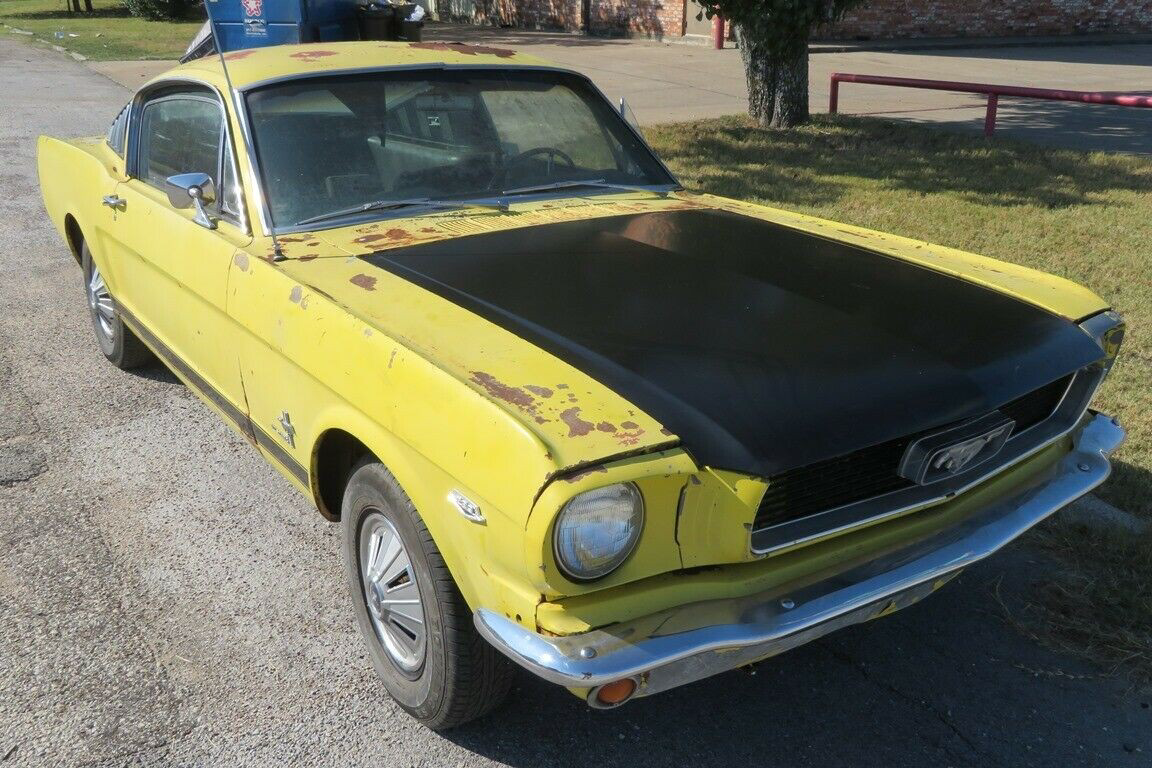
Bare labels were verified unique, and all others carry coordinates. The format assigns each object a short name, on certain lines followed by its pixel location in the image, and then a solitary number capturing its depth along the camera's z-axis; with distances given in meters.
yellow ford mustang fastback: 2.12
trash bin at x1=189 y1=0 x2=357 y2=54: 12.54
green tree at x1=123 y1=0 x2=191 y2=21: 26.61
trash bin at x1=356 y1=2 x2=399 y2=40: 13.23
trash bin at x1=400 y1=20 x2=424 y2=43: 13.81
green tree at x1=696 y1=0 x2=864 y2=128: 8.89
